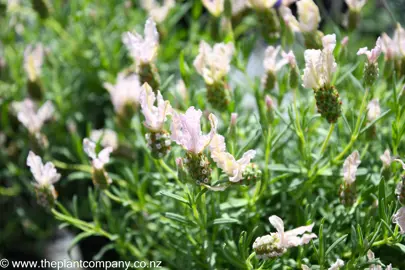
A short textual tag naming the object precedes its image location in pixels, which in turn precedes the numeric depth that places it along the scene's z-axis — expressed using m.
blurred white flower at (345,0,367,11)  0.81
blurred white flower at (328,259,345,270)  0.68
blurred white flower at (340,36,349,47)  0.75
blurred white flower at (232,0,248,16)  0.84
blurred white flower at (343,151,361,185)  0.71
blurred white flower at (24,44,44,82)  0.88
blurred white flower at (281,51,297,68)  0.73
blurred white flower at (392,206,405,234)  0.68
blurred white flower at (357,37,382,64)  0.70
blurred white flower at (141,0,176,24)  0.89
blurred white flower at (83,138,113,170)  0.75
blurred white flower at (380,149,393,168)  0.72
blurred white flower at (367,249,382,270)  0.70
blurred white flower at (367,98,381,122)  0.75
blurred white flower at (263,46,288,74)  0.77
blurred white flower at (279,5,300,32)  0.76
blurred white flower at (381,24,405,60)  0.75
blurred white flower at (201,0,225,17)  0.81
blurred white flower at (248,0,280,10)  0.78
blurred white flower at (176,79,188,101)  0.80
